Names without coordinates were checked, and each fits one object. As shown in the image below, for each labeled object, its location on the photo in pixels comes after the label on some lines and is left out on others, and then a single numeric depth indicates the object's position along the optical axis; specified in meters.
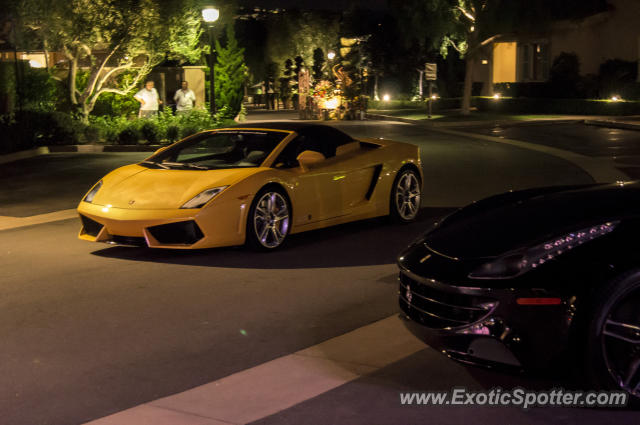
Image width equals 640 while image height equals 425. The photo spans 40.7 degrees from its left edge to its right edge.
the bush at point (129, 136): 23.81
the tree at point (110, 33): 24.22
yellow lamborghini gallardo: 8.62
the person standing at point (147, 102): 25.67
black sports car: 4.48
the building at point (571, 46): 42.28
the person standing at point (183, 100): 26.73
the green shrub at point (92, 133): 24.28
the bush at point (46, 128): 22.48
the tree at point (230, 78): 36.91
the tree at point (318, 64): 51.64
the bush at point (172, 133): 24.17
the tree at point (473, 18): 41.78
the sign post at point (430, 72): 40.28
